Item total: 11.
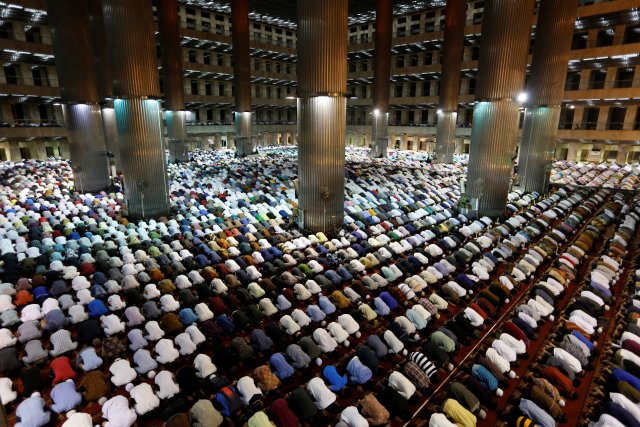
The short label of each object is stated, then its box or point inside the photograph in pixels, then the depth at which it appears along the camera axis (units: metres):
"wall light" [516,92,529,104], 15.82
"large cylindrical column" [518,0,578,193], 20.23
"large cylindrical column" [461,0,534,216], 15.35
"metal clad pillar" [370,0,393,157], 33.31
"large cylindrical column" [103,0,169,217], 14.84
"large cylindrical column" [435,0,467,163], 30.41
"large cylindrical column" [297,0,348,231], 13.40
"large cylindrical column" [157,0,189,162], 29.33
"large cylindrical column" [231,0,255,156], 32.22
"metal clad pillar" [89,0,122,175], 24.67
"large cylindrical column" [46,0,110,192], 19.53
